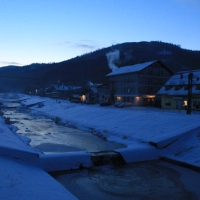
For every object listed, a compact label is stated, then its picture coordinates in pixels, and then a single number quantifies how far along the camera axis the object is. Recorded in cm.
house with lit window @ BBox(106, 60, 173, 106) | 5553
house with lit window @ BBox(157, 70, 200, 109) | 4187
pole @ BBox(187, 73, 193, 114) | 3047
